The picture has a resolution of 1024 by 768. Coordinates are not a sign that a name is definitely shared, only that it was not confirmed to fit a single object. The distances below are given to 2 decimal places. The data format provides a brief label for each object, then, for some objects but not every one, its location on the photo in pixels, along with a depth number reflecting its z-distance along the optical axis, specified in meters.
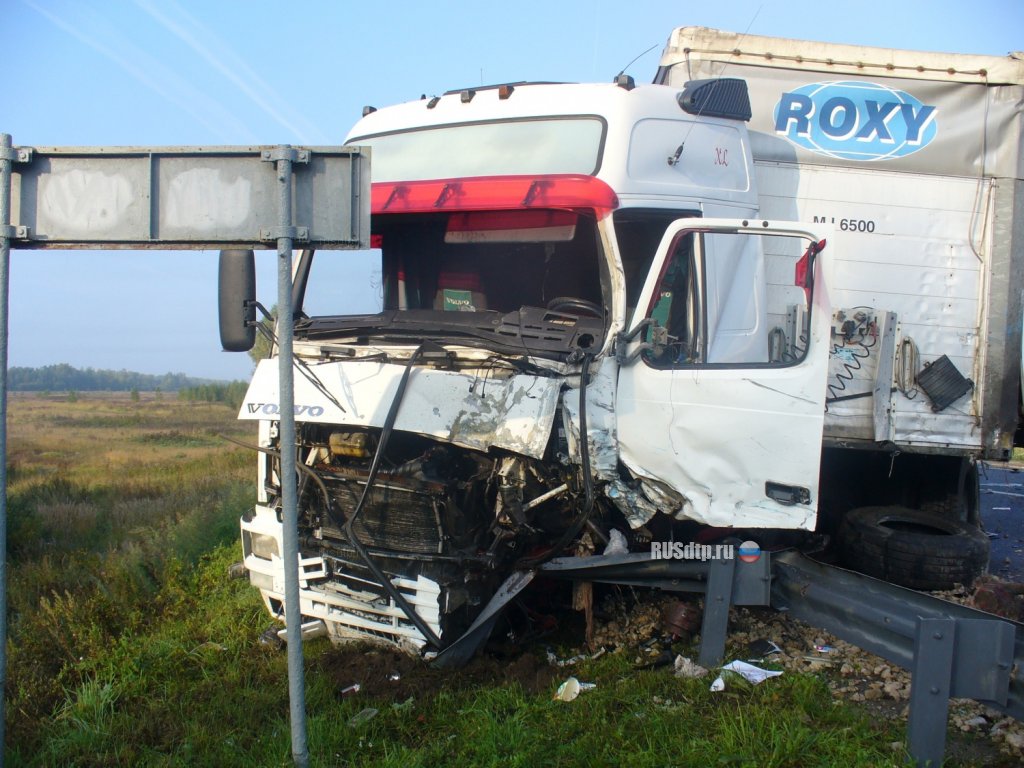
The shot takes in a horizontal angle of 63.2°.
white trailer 5.33
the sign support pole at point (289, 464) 2.99
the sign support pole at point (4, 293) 3.05
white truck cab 3.89
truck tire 4.96
